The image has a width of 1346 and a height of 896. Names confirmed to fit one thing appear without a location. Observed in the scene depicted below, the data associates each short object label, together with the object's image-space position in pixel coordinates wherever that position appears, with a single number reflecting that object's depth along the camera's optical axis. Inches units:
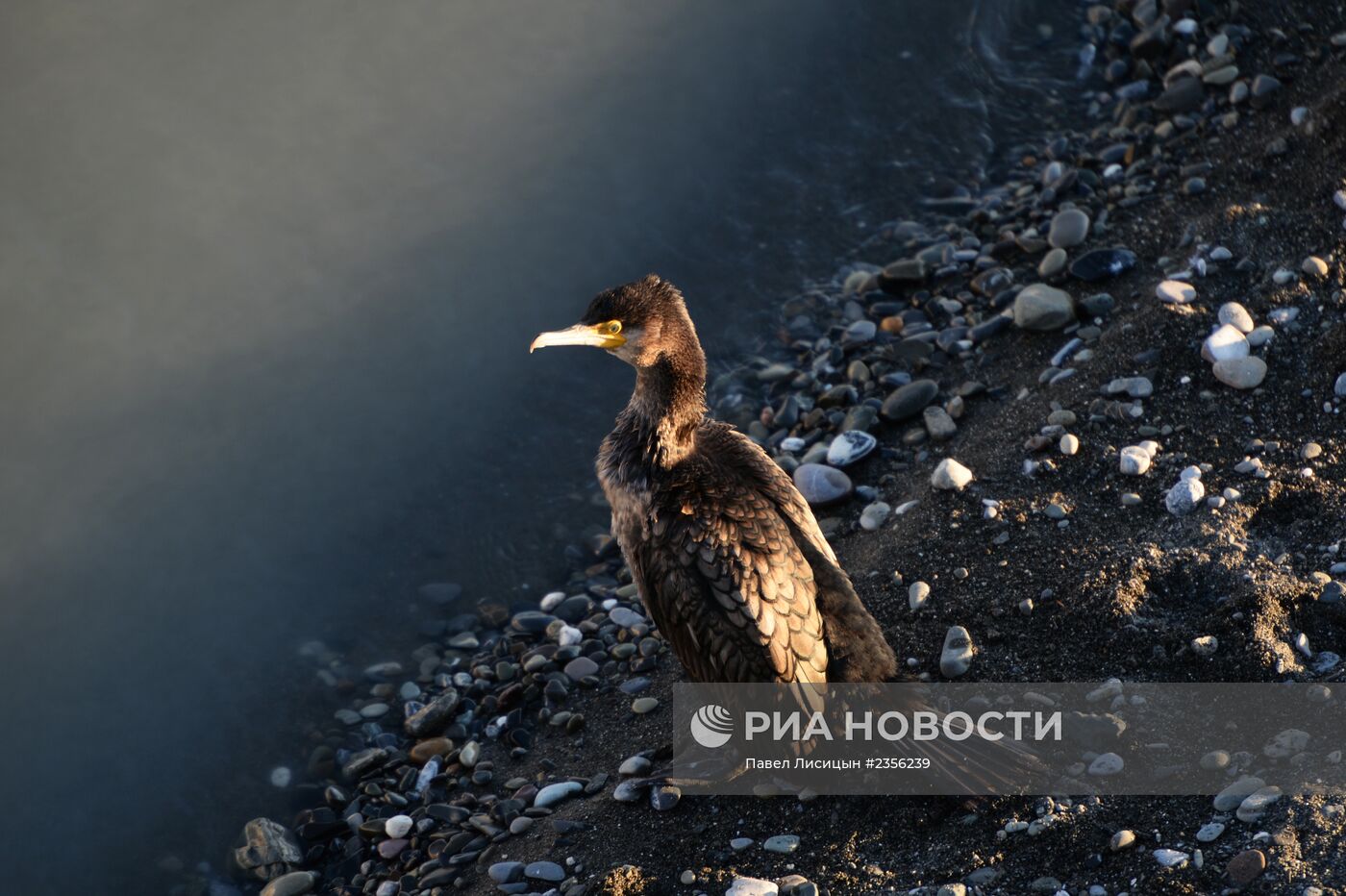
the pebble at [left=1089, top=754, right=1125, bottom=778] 348.8
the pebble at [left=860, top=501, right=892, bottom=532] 472.4
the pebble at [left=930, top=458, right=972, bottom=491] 453.4
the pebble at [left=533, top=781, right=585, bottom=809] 410.3
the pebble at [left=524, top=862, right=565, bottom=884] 374.3
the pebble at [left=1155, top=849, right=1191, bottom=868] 315.0
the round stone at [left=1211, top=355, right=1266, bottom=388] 448.8
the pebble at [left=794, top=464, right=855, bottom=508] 490.9
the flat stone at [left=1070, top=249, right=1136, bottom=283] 536.1
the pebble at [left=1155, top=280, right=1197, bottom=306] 486.6
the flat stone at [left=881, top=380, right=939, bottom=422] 518.6
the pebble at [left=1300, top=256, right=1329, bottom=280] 475.2
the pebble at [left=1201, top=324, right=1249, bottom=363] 454.9
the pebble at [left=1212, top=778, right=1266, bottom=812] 327.6
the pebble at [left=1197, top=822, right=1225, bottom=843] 319.6
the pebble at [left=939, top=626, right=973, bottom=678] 394.0
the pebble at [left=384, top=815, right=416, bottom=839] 425.7
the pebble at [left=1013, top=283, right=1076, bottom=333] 523.5
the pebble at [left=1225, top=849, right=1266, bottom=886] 302.4
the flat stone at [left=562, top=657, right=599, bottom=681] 461.4
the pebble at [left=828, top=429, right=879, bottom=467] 502.6
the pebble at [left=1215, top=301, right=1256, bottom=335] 466.3
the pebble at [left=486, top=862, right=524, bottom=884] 381.4
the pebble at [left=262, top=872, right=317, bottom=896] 419.5
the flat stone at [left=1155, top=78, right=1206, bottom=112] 634.8
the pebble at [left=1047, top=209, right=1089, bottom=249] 573.7
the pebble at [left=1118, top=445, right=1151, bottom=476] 433.7
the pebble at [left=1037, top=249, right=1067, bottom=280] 556.4
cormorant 373.7
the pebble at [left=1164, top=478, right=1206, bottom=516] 413.4
